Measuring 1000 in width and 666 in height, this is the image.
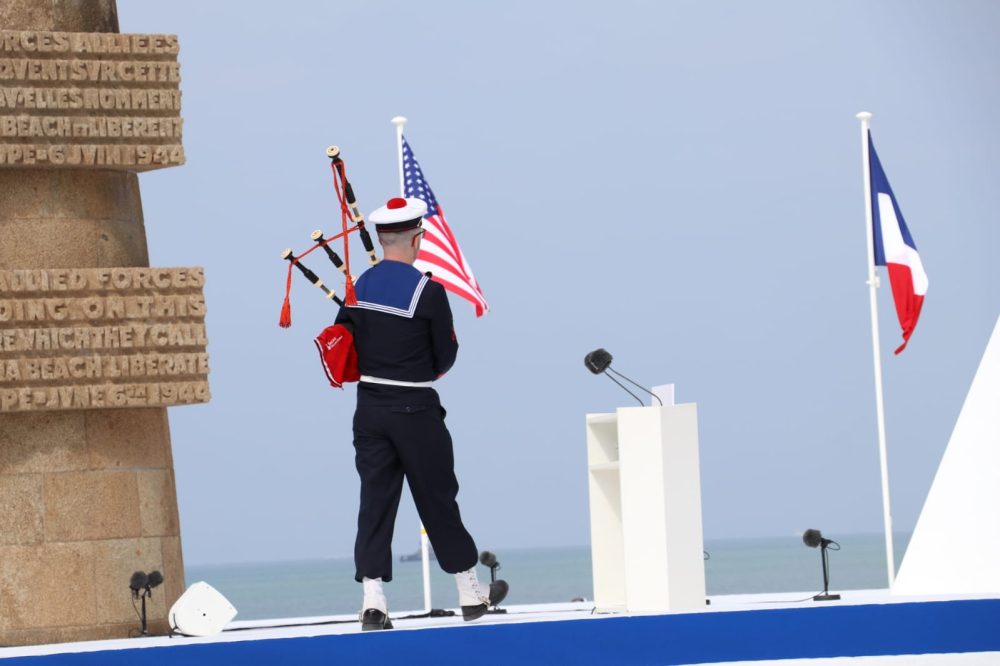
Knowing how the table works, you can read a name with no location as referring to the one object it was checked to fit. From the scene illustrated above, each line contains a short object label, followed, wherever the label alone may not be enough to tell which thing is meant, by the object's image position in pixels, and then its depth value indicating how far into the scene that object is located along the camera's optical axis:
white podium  15.78
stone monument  18.91
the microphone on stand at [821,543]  18.36
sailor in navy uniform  15.77
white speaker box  16.17
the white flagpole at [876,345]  25.03
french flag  27.95
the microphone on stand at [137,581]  18.39
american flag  28.27
